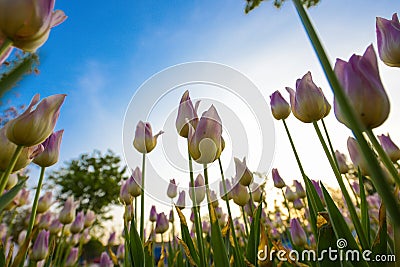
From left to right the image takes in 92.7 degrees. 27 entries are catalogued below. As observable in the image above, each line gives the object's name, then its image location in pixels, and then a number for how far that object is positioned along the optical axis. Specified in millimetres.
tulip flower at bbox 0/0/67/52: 100
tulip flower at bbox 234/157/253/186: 290
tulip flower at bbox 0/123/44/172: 140
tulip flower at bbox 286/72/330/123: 194
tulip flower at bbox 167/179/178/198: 396
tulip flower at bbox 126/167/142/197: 295
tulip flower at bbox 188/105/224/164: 181
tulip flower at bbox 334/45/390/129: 97
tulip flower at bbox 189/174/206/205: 304
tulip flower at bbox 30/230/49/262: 323
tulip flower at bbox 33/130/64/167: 203
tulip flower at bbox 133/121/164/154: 273
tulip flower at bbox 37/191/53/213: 433
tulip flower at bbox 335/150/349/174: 315
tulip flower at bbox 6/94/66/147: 129
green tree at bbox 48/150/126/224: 10784
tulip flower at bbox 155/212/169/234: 432
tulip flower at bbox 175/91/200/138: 216
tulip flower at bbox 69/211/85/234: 476
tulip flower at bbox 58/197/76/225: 396
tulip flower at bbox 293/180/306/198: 462
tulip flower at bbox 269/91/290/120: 286
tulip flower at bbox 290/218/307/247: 357
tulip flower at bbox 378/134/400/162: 262
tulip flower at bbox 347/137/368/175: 214
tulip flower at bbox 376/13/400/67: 183
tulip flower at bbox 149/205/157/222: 510
